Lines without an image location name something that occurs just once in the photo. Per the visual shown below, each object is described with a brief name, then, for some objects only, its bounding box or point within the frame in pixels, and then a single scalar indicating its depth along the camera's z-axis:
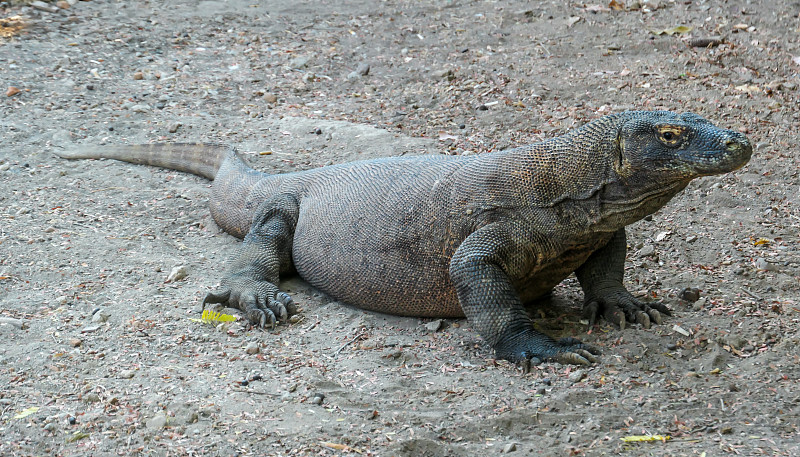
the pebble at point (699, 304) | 9.67
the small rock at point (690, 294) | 9.84
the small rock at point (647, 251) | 11.33
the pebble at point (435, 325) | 9.84
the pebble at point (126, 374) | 8.62
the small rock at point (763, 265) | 10.34
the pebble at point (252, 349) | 9.37
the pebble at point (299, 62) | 18.98
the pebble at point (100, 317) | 9.94
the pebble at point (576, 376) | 8.21
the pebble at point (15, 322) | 9.72
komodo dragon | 8.37
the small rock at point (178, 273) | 11.16
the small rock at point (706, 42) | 17.08
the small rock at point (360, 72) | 18.31
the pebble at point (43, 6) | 21.47
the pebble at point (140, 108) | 17.12
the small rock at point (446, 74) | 17.39
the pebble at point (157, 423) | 7.62
